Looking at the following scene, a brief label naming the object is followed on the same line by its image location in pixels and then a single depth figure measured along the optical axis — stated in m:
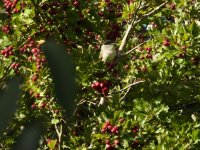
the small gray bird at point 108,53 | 11.63
